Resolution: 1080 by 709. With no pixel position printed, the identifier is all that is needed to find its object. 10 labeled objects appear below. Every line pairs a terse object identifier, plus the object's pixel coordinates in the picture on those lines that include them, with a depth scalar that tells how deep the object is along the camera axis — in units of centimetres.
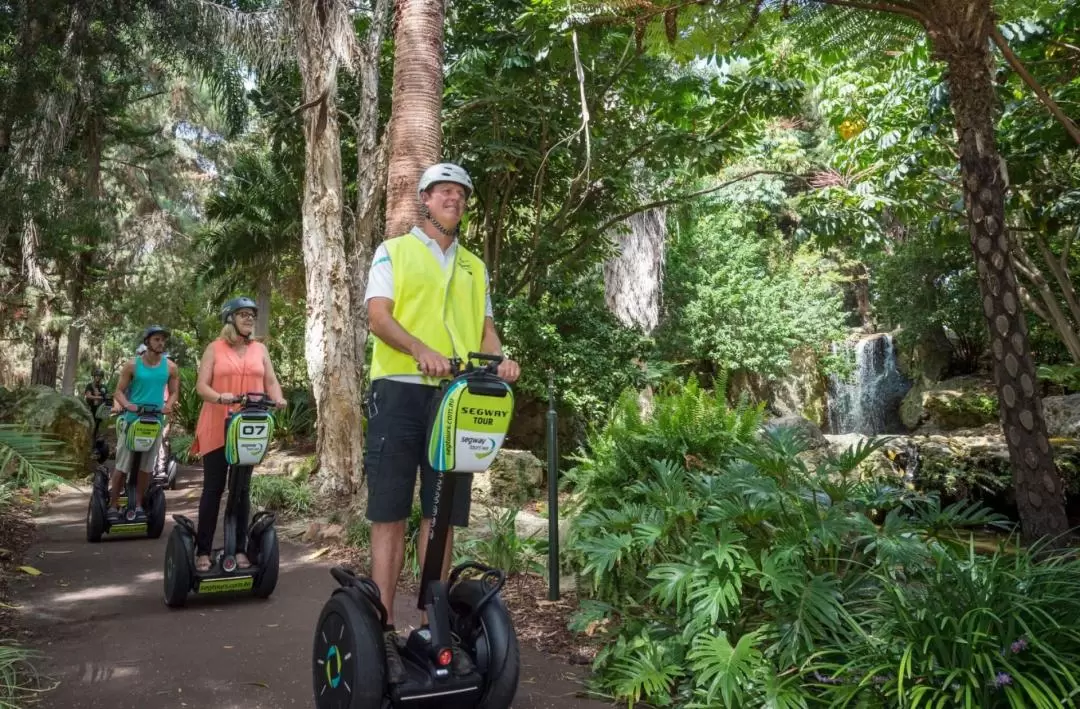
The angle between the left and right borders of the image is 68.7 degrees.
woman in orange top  509
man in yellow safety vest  308
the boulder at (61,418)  1110
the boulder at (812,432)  936
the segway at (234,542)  476
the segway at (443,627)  273
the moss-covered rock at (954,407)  1709
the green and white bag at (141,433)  695
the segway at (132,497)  698
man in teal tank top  708
